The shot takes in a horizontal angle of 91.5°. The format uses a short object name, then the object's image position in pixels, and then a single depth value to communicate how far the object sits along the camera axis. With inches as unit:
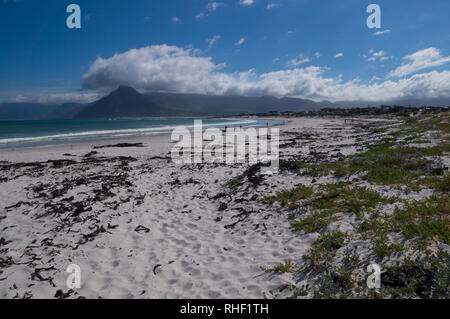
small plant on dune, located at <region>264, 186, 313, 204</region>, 318.7
